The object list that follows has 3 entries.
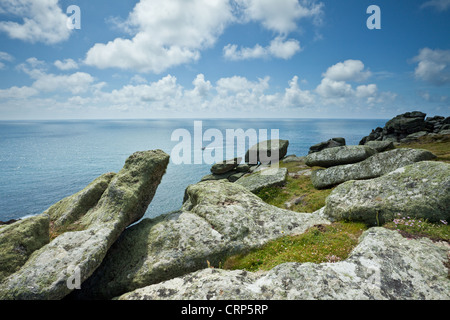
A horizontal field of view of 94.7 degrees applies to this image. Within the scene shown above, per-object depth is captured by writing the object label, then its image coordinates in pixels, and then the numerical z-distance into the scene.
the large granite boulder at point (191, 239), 10.26
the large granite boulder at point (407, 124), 90.56
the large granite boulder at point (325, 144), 68.57
